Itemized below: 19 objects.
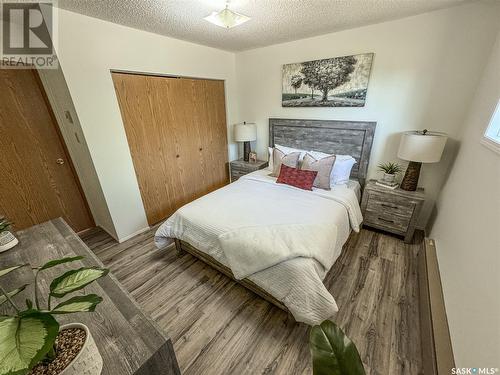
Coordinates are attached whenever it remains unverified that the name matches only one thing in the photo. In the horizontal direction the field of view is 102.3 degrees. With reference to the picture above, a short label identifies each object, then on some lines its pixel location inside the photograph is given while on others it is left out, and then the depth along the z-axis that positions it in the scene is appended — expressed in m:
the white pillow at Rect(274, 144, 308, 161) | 2.66
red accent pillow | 2.31
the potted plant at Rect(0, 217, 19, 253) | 1.17
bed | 1.33
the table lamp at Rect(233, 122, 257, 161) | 3.19
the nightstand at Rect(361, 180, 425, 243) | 2.11
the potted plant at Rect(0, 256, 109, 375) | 0.41
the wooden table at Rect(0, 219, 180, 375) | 0.69
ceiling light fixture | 1.57
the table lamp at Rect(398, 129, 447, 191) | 1.91
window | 1.30
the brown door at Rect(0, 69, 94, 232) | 1.98
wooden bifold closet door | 2.29
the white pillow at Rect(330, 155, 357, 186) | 2.40
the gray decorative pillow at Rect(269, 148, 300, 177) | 2.56
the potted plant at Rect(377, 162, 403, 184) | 2.31
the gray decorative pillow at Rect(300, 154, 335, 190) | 2.31
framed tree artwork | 2.33
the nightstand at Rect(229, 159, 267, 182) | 3.24
